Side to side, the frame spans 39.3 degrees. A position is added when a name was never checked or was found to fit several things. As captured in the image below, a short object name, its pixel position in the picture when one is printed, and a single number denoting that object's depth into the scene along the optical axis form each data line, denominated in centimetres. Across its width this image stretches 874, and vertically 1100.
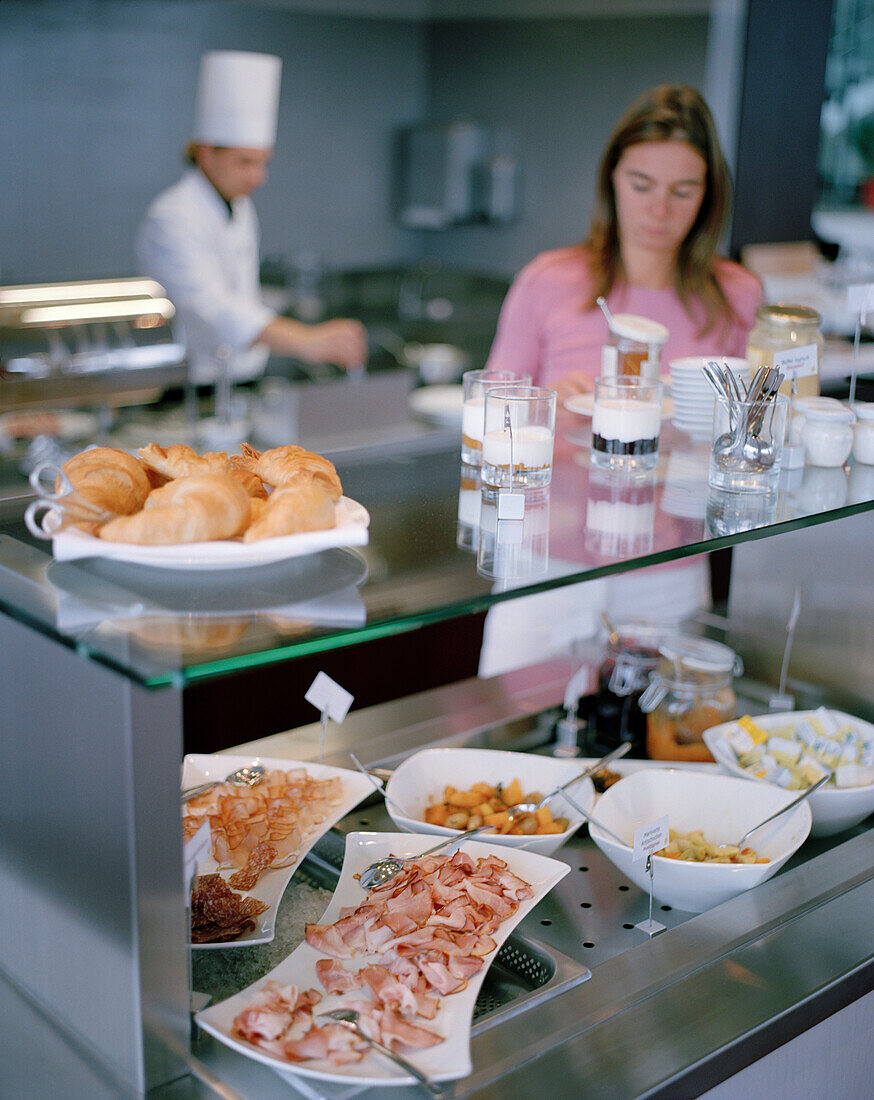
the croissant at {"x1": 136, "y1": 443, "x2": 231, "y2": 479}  97
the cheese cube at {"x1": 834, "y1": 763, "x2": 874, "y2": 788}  132
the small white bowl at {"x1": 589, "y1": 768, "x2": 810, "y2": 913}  115
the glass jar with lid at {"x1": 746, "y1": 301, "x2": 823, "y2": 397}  134
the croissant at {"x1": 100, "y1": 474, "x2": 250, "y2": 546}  86
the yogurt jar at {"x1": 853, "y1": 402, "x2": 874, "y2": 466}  129
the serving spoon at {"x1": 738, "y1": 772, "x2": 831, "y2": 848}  121
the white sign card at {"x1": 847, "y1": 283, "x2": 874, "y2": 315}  133
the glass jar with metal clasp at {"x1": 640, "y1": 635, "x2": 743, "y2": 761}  144
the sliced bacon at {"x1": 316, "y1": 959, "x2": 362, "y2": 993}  96
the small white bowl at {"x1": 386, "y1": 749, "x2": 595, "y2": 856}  127
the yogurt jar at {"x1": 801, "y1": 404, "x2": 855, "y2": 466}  127
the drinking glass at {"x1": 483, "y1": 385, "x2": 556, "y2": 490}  113
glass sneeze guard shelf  78
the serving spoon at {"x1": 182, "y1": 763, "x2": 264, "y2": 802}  126
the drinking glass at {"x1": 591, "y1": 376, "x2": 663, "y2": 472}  120
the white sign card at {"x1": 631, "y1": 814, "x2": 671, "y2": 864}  107
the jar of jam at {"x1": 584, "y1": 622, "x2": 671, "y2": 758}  148
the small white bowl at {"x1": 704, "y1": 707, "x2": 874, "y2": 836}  129
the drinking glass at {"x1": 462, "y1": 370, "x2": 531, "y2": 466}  122
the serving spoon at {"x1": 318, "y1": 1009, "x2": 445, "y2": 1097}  86
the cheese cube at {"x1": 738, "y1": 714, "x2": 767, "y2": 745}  140
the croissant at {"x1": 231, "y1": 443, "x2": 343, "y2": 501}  99
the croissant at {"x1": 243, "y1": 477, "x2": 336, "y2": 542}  88
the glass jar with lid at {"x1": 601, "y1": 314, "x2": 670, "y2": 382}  145
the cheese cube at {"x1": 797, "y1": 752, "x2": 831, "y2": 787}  133
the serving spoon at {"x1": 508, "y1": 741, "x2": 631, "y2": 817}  125
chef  320
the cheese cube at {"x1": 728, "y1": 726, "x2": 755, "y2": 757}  138
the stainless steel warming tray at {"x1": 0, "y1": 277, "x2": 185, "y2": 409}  305
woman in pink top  206
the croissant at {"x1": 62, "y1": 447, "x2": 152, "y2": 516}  92
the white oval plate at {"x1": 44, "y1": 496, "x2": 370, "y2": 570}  86
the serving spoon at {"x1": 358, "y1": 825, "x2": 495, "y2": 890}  111
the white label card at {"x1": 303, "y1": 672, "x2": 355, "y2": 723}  122
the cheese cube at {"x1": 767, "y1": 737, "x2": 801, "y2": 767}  138
